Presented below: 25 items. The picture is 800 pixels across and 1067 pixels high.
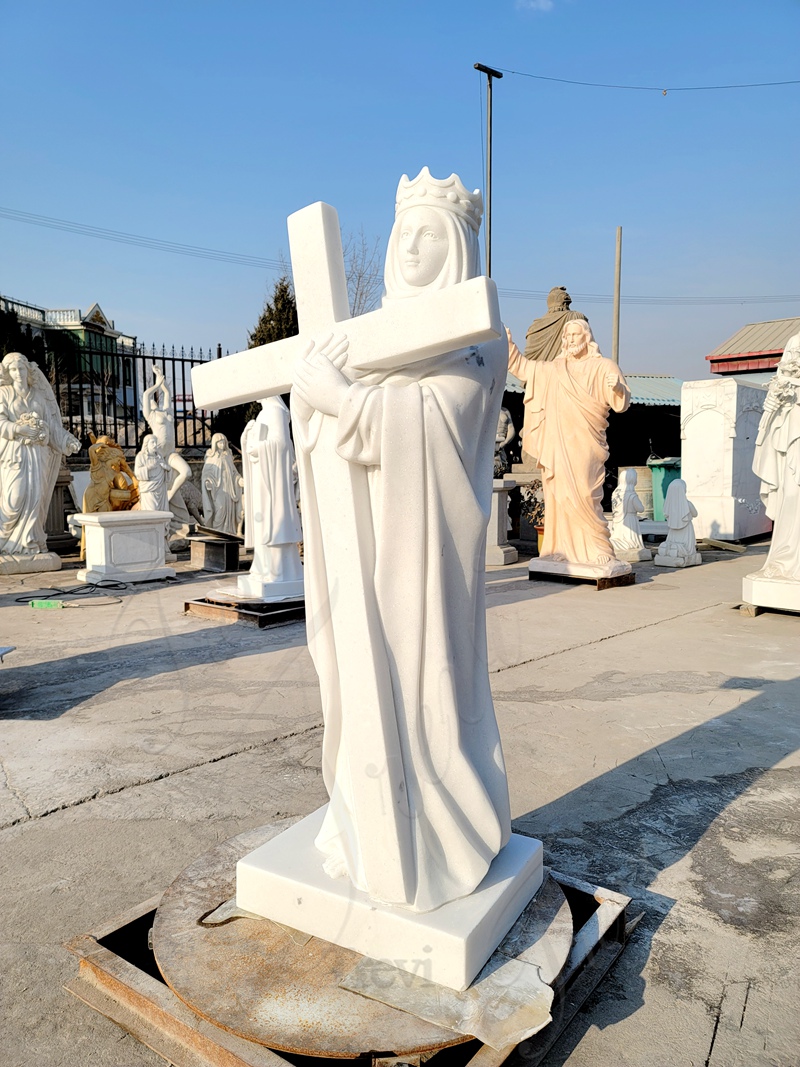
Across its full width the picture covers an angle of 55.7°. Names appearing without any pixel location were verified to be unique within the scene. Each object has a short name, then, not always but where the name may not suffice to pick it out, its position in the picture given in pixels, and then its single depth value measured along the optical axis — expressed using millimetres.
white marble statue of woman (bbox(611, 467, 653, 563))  10875
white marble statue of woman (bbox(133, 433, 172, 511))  11172
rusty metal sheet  1751
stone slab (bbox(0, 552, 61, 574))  9805
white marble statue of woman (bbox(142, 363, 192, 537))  11633
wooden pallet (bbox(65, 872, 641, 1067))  1765
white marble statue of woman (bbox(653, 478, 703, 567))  10125
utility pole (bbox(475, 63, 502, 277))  12656
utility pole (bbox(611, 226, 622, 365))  19016
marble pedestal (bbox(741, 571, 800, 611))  6824
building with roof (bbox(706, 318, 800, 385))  22406
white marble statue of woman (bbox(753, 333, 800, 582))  6691
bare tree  19281
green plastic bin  15898
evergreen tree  20078
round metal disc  1714
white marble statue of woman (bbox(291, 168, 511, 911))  1929
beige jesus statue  8625
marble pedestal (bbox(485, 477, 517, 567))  10430
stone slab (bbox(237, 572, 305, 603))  7199
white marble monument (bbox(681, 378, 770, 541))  13250
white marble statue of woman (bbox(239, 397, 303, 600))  7246
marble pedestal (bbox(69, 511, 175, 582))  8992
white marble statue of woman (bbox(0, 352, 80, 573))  9836
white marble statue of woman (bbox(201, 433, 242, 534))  13031
